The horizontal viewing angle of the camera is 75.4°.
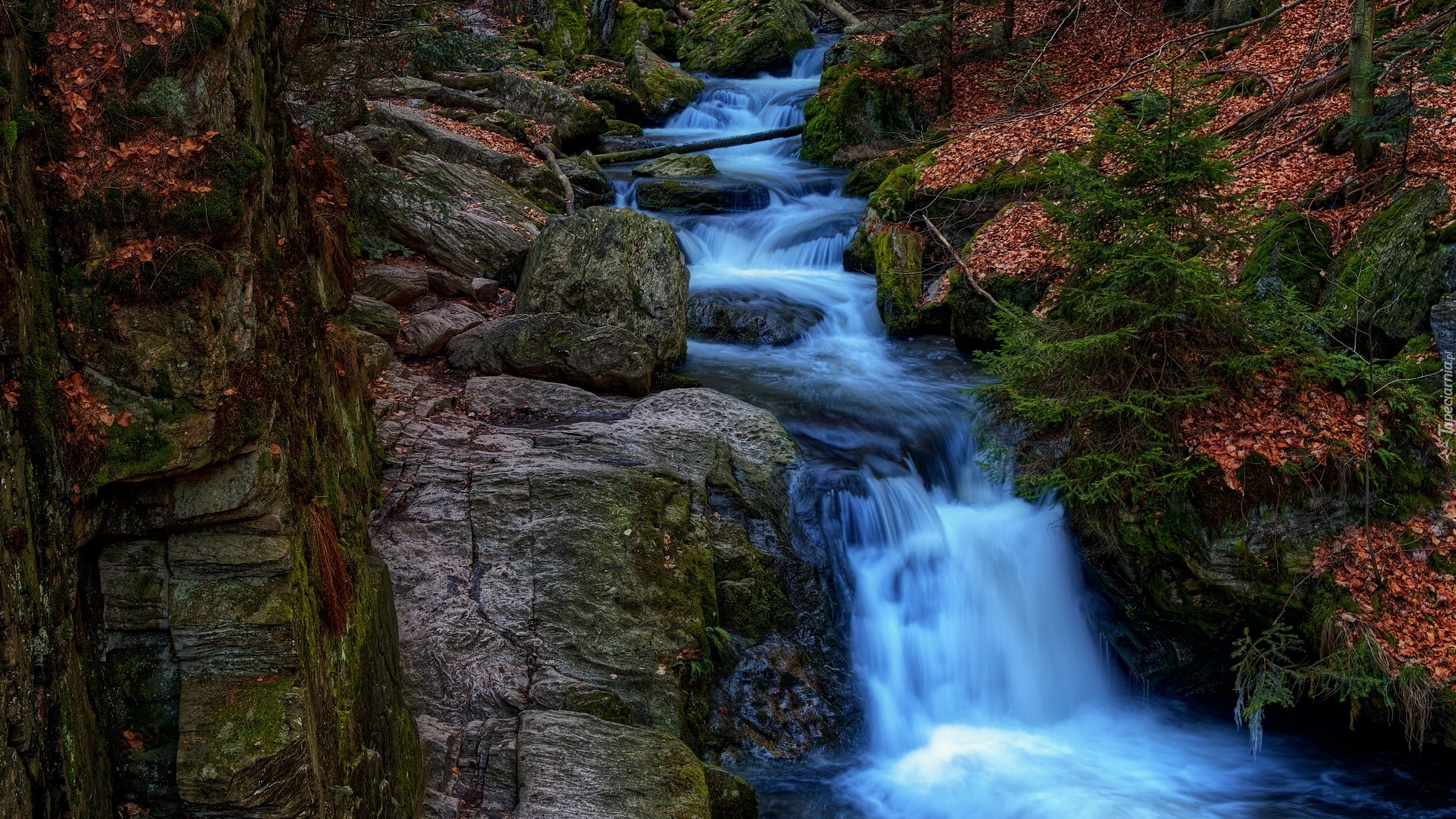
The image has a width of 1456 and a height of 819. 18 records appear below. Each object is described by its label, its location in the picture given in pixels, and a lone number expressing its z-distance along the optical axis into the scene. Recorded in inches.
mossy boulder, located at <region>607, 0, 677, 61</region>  964.6
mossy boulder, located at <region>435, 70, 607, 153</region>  657.0
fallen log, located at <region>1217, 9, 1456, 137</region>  426.0
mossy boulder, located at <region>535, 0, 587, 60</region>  850.1
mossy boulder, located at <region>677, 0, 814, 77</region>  886.4
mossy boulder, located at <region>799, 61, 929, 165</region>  671.8
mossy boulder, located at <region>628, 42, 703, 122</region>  802.2
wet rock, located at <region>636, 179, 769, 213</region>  589.3
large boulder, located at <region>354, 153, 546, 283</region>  427.5
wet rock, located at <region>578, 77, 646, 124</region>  765.9
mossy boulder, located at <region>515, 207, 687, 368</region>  389.4
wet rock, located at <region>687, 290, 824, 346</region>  458.0
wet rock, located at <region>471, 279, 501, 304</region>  413.1
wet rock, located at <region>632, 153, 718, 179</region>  628.4
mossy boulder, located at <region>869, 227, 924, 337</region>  465.1
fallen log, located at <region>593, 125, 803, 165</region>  659.4
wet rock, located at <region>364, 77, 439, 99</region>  525.3
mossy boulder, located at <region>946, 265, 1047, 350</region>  419.5
